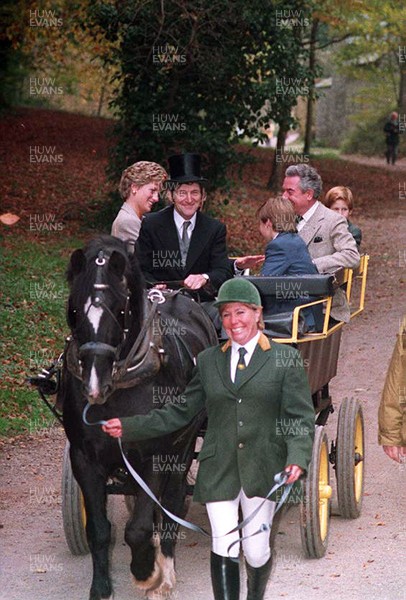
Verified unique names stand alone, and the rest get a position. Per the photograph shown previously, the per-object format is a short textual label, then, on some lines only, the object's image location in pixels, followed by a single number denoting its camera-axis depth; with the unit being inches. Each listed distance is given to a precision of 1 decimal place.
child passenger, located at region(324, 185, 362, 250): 651.9
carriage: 460.5
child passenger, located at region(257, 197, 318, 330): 484.8
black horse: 381.0
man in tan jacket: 550.9
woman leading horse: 368.7
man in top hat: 500.6
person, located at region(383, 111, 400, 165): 2639.1
